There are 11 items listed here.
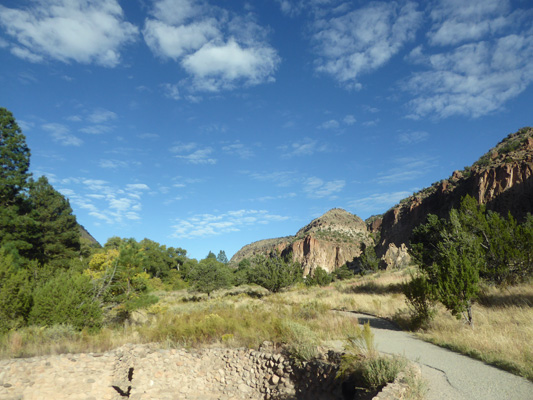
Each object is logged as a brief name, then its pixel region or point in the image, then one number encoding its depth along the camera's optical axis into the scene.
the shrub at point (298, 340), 7.22
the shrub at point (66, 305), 10.82
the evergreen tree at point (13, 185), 23.12
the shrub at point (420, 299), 10.55
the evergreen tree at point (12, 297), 9.93
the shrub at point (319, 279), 41.91
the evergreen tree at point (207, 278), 33.62
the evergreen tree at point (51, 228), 28.12
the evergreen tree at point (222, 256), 132.88
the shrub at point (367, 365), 5.04
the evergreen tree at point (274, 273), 31.42
